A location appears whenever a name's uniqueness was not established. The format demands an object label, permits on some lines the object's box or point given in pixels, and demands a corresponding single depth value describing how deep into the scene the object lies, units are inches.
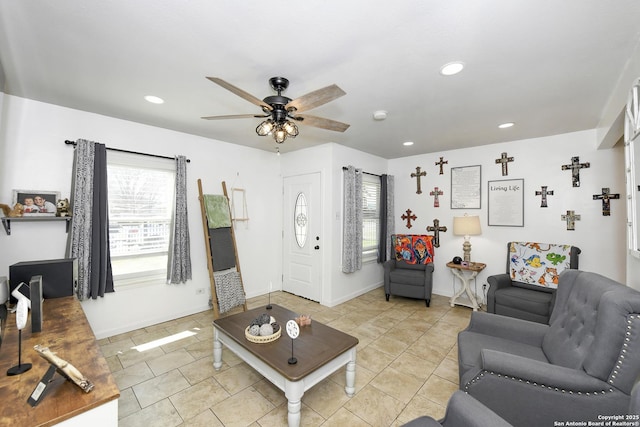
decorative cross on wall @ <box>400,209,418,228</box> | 194.8
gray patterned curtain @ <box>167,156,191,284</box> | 134.5
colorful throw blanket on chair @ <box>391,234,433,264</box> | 169.9
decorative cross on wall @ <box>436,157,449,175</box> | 179.2
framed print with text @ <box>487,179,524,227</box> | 153.6
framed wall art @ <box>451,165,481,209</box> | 167.8
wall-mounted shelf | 95.1
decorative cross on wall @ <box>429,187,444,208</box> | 182.0
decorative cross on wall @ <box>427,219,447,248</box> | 181.8
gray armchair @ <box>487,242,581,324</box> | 118.7
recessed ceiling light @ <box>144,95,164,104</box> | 98.6
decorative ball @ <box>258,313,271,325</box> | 86.3
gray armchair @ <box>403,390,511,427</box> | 41.7
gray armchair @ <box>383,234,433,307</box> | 158.7
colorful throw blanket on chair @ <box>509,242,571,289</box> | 132.9
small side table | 152.8
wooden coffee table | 65.9
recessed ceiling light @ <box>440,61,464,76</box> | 76.5
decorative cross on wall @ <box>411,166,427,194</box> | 189.9
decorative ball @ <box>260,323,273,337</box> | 81.3
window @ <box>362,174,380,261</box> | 185.6
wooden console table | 38.8
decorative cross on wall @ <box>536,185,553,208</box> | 145.5
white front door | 166.1
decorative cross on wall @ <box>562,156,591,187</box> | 137.3
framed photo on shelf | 98.5
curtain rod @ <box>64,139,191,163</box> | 108.4
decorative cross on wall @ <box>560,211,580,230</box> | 138.1
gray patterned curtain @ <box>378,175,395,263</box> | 191.2
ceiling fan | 70.4
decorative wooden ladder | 137.3
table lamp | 155.9
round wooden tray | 79.4
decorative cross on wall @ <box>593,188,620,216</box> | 129.8
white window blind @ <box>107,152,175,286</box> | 122.4
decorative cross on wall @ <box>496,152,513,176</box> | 157.1
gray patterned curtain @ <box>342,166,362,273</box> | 164.6
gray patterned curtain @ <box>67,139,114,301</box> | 107.7
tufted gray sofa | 49.4
